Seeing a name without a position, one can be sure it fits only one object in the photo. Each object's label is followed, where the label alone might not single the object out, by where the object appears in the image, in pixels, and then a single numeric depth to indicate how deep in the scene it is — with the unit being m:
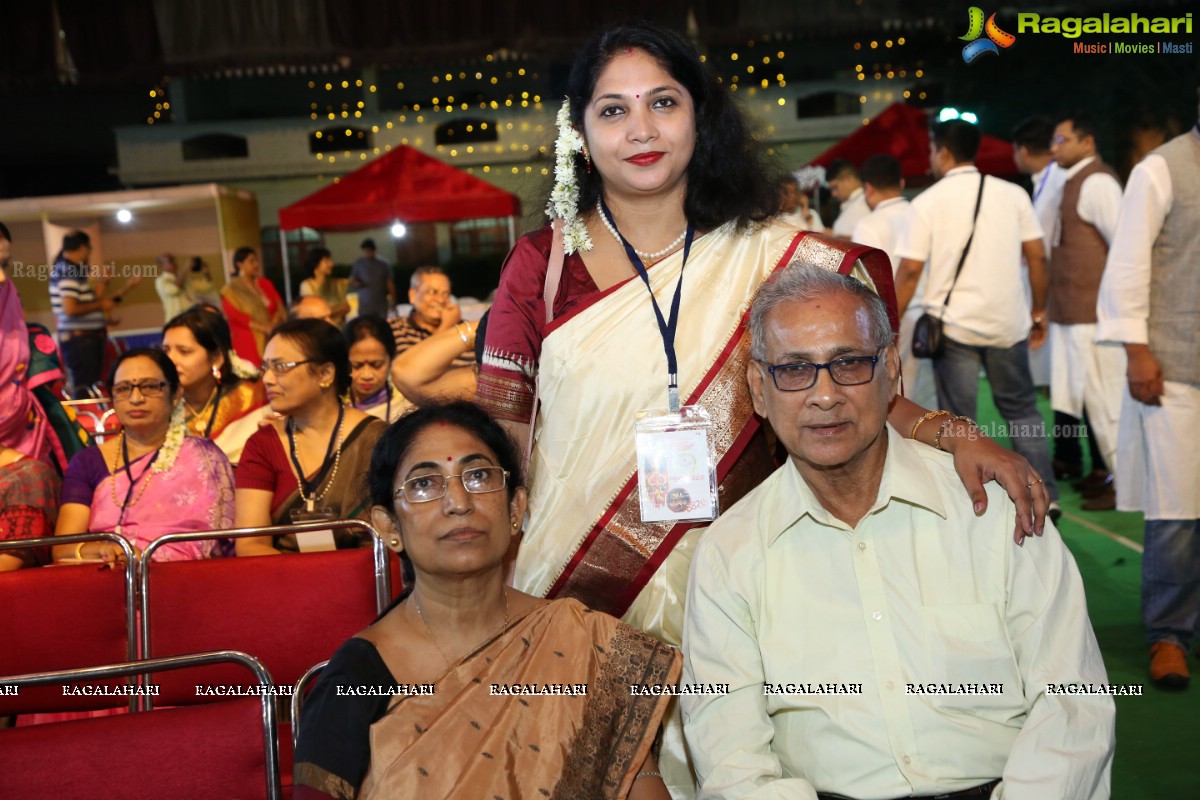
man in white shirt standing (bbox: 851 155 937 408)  6.19
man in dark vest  5.99
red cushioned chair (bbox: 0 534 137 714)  2.85
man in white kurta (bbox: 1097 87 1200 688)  3.59
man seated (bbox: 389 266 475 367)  5.82
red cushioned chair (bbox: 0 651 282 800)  1.91
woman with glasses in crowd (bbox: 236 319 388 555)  3.66
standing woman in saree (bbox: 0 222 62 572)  3.76
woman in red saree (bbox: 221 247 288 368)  10.51
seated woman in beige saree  1.85
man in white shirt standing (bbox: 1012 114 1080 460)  6.90
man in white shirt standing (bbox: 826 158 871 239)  9.04
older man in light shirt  1.85
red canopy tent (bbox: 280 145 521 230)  11.60
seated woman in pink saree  3.73
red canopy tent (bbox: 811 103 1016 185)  11.93
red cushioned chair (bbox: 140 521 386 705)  2.80
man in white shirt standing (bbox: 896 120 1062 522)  5.70
